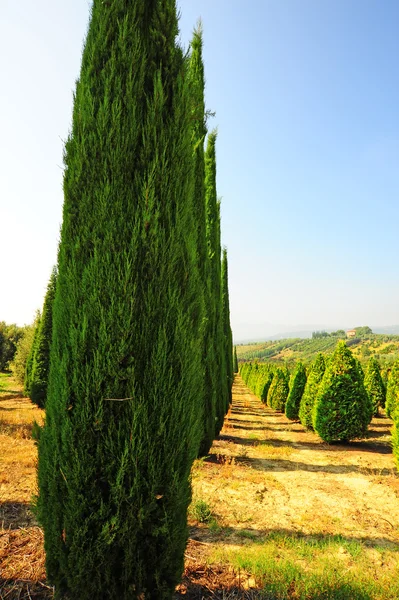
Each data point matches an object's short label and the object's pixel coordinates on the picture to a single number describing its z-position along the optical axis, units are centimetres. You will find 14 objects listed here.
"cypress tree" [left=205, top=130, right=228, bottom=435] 1079
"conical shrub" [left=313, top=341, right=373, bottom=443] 1057
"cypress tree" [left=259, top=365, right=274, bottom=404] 2308
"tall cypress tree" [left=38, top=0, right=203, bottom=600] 255
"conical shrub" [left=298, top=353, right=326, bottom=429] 1320
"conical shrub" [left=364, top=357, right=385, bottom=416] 1808
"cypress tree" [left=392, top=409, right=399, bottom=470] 712
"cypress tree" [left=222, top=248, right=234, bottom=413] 1902
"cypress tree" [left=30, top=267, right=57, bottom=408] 1623
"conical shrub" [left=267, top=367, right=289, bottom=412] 1902
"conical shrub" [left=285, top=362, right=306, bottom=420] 1573
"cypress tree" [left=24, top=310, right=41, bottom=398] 1819
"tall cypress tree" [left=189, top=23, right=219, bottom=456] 823
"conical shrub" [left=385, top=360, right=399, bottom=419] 1427
